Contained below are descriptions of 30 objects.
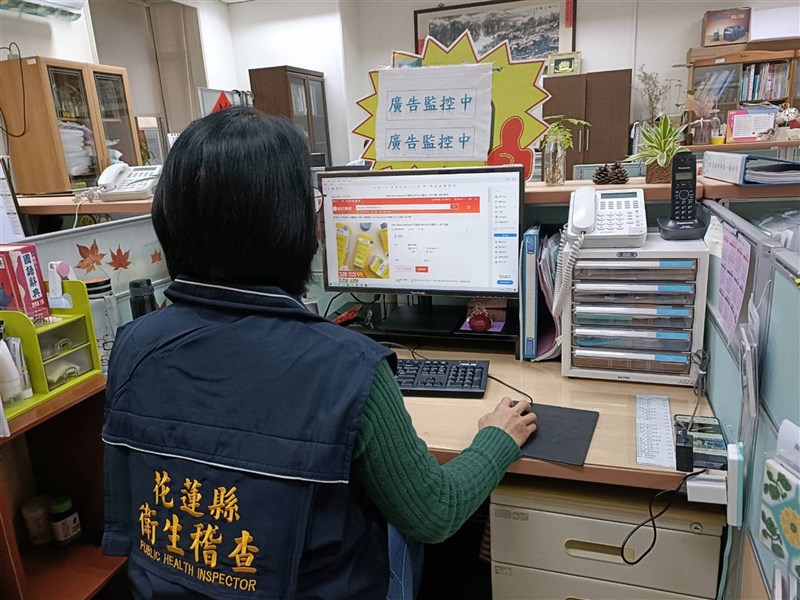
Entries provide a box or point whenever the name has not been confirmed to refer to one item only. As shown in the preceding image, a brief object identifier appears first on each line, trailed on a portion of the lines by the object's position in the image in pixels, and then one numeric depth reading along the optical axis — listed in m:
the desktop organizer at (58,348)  1.21
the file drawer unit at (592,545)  1.01
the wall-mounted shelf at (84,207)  1.78
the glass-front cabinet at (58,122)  3.49
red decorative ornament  1.56
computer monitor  1.44
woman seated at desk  0.71
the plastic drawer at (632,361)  1.27
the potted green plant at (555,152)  1.56
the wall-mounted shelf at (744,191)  1.26
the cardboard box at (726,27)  4.50
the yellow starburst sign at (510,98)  1.52
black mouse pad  1.05
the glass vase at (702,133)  4.54
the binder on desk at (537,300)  1.38
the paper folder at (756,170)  1.23
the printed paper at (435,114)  1.55
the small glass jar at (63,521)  1.47
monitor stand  1.60
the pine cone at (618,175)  1.55
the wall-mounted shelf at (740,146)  4.14
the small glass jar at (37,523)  1.47
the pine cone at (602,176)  1.58
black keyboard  1.31
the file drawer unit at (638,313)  1.23
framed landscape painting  5.11
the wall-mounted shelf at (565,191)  1.41
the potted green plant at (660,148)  1.39
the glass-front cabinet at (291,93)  4.82
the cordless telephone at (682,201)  1.30
